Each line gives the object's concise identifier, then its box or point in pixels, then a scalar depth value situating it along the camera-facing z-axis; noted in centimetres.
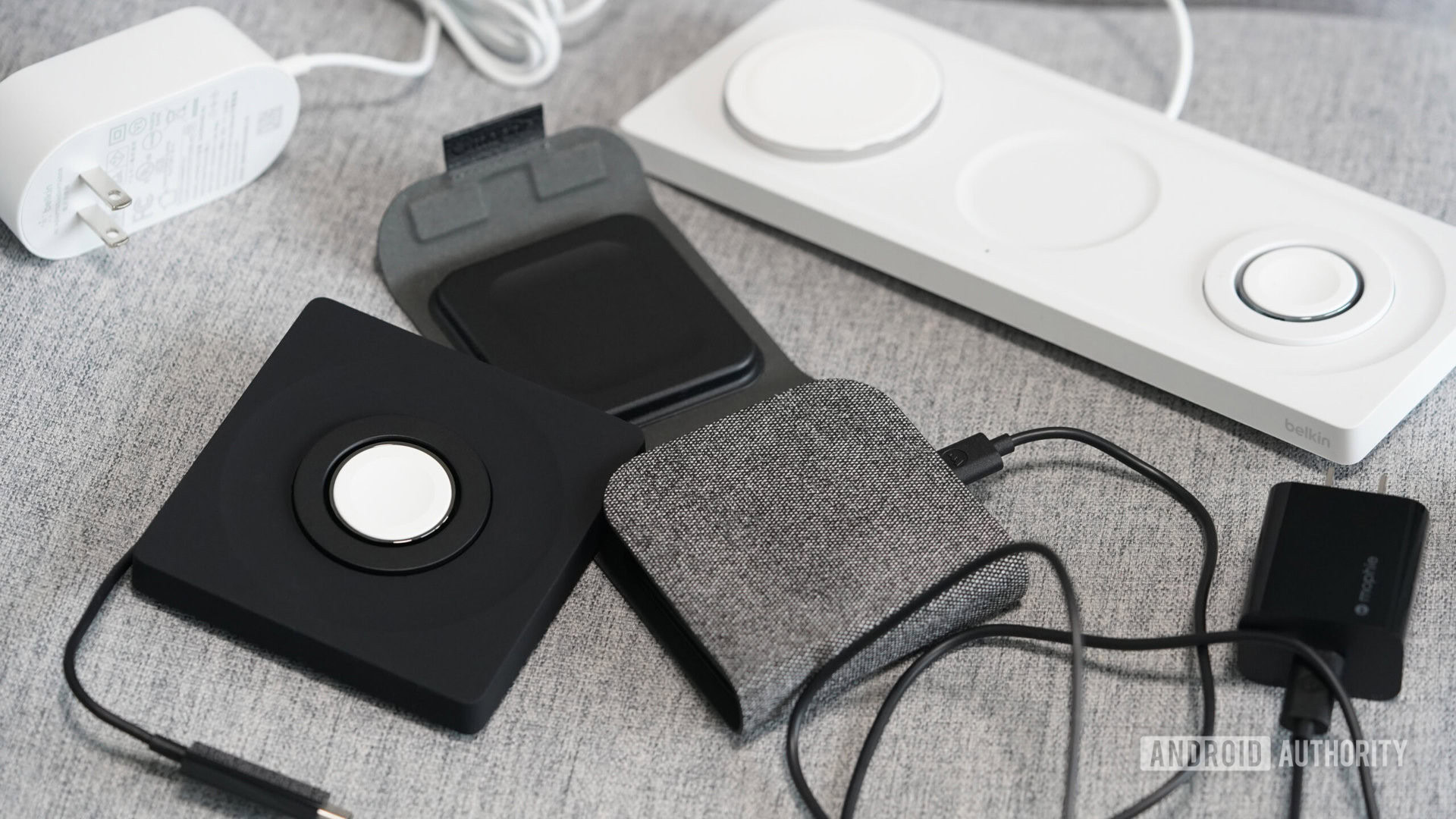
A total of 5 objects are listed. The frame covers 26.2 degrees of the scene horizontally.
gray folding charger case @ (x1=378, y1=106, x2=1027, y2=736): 75
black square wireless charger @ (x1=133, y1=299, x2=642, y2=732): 75
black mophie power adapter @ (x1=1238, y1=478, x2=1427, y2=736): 75
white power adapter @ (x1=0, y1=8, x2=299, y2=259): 82
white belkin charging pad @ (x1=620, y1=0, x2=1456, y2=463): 81
